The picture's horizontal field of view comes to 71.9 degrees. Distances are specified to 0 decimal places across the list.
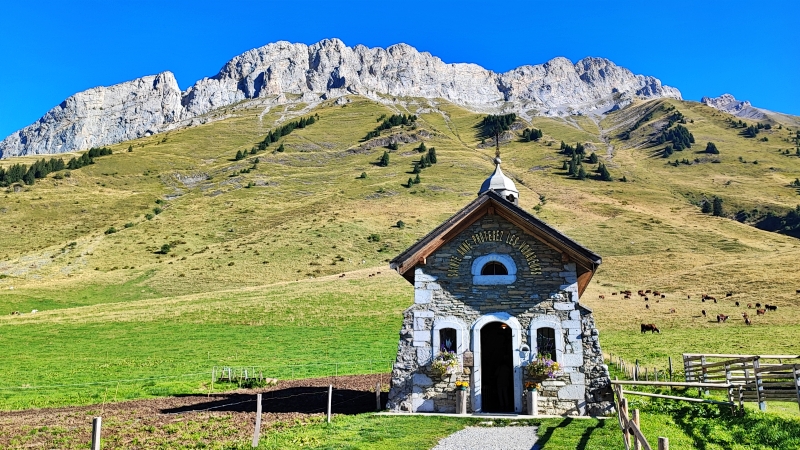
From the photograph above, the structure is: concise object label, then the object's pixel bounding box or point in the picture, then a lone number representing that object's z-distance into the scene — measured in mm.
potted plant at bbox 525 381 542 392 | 18881
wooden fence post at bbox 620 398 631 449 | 12517
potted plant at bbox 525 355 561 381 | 18656
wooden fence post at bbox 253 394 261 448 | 14362
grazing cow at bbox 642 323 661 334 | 45125
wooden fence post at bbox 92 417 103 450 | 10748
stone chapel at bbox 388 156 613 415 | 19000
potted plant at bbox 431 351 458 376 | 19078
